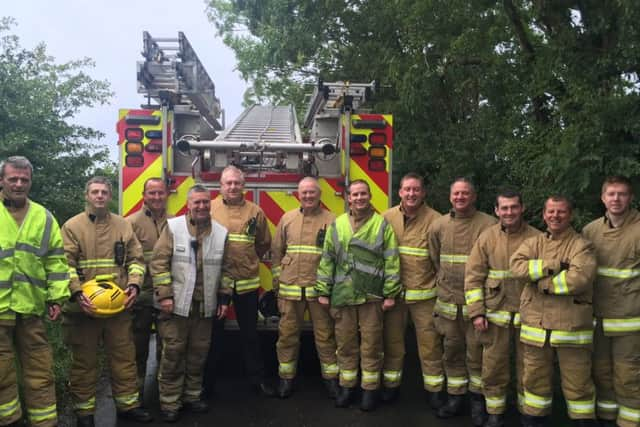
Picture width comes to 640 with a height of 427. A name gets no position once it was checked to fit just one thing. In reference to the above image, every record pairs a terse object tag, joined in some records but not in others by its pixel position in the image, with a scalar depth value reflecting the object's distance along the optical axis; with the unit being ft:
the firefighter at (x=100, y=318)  12.80
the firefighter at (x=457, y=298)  13.65
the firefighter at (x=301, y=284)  14.69
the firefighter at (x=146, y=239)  14.60
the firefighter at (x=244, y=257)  14.60
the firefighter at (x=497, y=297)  12.84
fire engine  16.01
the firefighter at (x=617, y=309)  11.69
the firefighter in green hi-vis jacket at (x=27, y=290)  11.19
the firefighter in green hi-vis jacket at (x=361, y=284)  14.08
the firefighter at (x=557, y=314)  11.62
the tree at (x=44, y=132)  26.81
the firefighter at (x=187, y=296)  13.51
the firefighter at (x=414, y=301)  14.26
